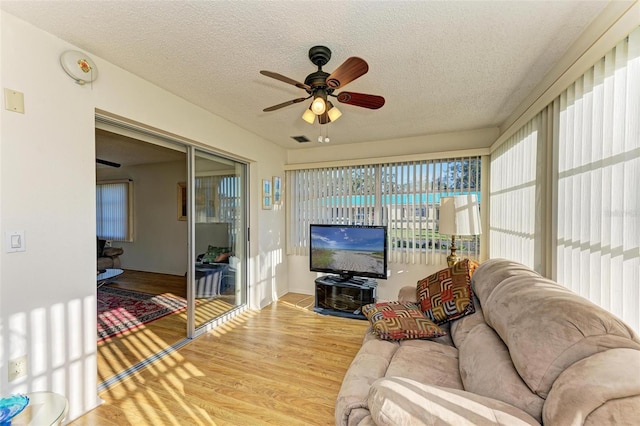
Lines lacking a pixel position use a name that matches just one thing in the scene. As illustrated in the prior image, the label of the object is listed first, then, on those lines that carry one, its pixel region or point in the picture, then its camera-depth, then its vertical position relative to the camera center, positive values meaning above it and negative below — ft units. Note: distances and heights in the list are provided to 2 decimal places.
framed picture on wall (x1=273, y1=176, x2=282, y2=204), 13.53 +1.08
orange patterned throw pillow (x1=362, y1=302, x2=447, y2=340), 6.07 -2.68
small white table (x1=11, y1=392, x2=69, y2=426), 3.76 -2.99
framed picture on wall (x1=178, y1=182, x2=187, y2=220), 17.65 +0.62
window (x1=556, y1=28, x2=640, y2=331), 4.15 +0.48
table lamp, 9.33 -0.20
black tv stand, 11.45 -3.75
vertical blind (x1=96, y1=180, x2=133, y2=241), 19.19 +0.03
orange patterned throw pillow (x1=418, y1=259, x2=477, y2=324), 6.35 -2.14
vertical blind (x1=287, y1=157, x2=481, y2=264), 11.86 +0.55
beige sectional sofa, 2.60 -2.03
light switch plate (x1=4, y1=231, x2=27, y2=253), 4.91 -0.58
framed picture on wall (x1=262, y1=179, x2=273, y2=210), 12.69 +0.74
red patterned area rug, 10.16 -4.44
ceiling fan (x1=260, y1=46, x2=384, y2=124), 5.08 +2.65
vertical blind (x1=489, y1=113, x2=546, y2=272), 7.27 +0.44
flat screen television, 11.68 -1.84
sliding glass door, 9.85 -1.01
